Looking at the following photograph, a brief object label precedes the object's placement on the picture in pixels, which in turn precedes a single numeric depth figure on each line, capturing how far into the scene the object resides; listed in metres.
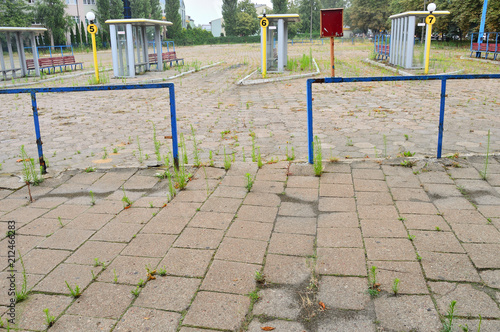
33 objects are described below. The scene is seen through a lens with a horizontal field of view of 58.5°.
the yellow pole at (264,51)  15.99
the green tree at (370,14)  75.38
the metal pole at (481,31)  23.65
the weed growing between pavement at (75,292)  2.77
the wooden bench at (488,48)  21.37
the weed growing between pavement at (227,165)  5.33
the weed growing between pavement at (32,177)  5.03
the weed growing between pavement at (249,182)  4.63
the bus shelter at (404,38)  16.86
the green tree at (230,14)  78.31
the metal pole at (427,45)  15.44
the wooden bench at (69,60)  22.23
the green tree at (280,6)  73.69
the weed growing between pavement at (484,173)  4.76
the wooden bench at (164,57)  21.26
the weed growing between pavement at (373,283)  2.72
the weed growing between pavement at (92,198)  4.40
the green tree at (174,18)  71.00
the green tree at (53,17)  53.66
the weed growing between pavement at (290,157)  5.72
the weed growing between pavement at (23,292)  2.74
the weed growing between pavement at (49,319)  2.51
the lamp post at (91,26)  15.29
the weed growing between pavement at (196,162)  5.50
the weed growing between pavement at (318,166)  5.01
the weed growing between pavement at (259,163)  5.37
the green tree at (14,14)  47.88
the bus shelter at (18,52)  18.97
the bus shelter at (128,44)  17.61
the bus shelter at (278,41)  16.75
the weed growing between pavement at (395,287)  2.72
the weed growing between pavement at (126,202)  4.29
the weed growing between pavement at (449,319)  2.37
